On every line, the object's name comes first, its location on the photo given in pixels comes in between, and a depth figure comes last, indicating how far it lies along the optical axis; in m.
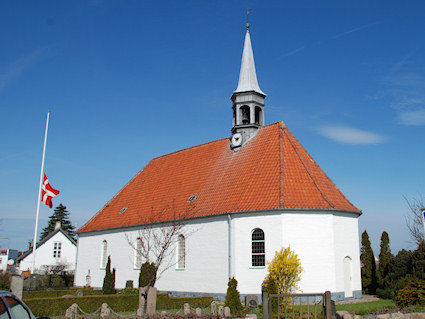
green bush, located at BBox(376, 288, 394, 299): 22.25
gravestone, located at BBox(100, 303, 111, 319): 14.51
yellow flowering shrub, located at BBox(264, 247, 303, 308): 19.53
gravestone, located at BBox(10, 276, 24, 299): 13.20
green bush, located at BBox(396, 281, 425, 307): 15.69
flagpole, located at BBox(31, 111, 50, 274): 28.13
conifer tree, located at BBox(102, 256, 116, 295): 25.83
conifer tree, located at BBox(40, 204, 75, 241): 59.84
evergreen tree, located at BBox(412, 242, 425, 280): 19.37
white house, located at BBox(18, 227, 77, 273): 43.66
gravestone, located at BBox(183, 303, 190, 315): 15.12
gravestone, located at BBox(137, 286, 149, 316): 15.97
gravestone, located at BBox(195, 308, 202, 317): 14.46
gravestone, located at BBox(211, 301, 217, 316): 15.59
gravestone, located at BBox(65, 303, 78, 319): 13.76
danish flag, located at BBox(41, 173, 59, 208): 29.14
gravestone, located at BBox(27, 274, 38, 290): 30.81
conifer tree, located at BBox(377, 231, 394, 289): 25.01
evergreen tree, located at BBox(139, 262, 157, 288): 23.58
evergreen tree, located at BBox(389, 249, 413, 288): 21.39
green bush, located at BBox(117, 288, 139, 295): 23.24
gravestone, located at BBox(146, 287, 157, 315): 15.21
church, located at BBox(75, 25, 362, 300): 21.00
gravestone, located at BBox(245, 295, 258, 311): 18.83
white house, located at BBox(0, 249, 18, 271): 70.23
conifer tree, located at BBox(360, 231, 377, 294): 25.44
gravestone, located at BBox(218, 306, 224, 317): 14.90
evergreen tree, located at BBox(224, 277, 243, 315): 17.28
